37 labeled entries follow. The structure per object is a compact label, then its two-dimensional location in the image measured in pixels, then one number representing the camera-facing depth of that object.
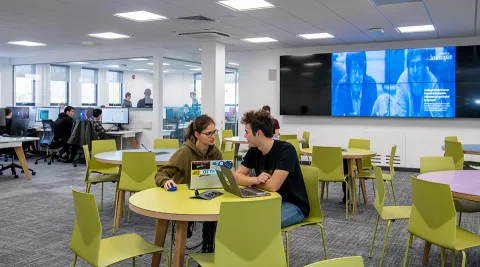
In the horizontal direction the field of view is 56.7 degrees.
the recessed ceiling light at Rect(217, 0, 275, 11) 5.94
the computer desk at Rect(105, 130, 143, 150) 10.31
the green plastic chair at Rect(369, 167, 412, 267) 3.47
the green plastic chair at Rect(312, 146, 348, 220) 5.27
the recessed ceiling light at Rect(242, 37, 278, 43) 8.98
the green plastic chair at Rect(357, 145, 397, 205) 5.60
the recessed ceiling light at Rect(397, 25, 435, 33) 7.68
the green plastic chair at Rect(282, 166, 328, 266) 3.24
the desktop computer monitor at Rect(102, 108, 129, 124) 10.80
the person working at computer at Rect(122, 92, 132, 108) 11.55
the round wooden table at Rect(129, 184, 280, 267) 2.41
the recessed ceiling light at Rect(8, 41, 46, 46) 10.07
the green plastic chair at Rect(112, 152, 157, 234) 4.50
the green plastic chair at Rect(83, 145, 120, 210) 5.16
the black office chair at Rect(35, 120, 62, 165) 10.18
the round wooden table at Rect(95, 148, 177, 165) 4.69
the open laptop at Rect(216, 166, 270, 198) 2.73
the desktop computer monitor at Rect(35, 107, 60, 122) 11.52
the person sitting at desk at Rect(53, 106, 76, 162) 9.90
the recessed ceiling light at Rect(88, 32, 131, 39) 8.70
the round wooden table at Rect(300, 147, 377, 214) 5.45
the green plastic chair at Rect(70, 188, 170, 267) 2.40
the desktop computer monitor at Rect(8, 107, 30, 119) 11.41
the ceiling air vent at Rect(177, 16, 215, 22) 6.91
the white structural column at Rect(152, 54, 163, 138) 10.52
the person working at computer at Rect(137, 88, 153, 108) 10.88
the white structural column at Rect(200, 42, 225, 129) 9.57
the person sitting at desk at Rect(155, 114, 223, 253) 3.42
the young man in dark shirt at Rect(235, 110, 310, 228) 3.05
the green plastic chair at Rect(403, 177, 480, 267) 2.71
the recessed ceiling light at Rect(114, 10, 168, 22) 6.75
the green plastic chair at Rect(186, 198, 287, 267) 2.18
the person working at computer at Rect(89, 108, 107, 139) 9.83
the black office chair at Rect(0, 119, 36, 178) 9.98
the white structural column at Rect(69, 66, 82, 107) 13.85
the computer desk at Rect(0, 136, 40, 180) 7.70
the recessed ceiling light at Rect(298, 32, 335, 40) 8.48
